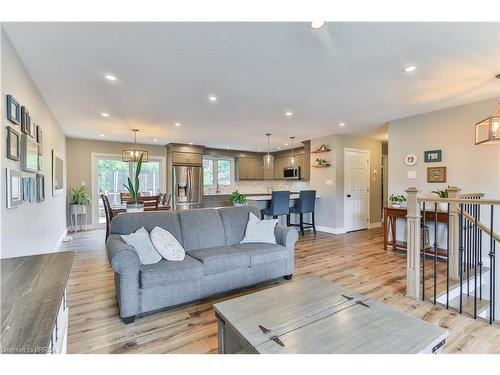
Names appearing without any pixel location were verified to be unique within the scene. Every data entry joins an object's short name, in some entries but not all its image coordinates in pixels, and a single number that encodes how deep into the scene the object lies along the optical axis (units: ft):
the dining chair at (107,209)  14.78
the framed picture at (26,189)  7.93
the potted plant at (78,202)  19.94
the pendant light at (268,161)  18.46
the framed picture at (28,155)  7.82
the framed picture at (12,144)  6.59
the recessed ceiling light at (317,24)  5.95
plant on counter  15.28
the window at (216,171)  26.61
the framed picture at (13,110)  6.71
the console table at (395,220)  12.82
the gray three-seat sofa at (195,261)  7.07
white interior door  19.79
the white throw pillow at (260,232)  10.18
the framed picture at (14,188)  6.54
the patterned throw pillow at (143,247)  7.84
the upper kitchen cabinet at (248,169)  27.43
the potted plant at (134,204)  12.44
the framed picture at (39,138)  9.96
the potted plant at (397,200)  14.33
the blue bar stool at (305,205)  18.62
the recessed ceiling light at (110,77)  8.88
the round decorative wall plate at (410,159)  14.52
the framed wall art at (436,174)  13.35
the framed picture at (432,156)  13.51
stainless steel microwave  24.32
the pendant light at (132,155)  16.56
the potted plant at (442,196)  11.30
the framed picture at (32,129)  9.00
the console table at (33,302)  2.77
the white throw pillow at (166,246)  8.16
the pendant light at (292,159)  20.17
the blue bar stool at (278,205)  16.88
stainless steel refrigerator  22.85
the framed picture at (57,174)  13.74
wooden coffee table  4.00
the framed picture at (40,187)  9.78
